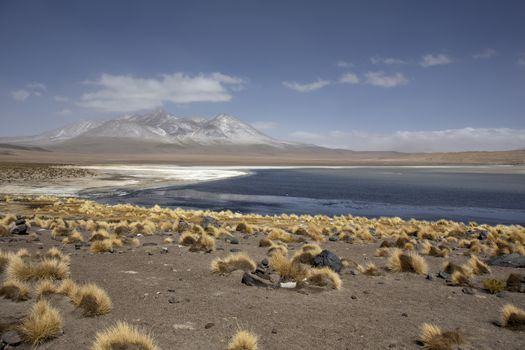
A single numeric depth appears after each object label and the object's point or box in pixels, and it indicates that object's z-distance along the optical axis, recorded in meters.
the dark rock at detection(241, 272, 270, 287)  9.07
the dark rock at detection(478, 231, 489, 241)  17.64
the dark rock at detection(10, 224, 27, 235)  15.29
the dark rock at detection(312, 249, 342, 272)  10.26
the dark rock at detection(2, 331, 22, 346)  5.68
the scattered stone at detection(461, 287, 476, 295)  8.89
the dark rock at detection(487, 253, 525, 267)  11.83
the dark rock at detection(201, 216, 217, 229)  18.39
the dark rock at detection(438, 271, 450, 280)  10.09
